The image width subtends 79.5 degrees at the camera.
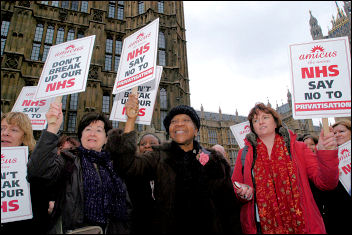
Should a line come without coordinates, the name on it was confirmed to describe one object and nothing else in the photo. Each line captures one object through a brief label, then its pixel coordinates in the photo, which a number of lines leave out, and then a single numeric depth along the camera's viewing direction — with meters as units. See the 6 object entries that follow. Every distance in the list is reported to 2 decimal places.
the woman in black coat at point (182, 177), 1.89
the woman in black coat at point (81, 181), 1.92
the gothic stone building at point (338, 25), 44.86
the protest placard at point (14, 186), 2.28
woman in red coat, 2.09
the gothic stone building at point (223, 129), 34.12
